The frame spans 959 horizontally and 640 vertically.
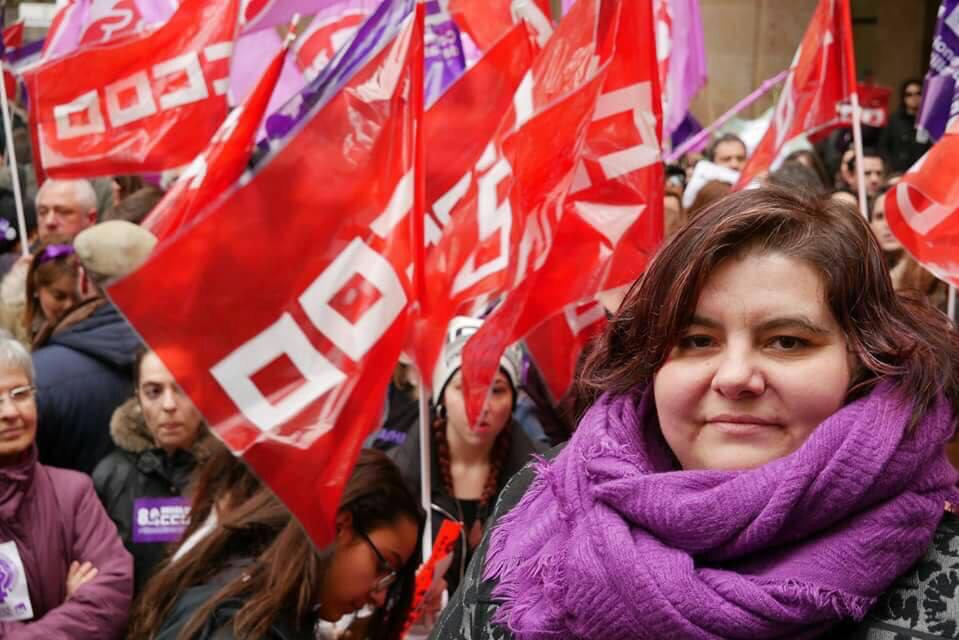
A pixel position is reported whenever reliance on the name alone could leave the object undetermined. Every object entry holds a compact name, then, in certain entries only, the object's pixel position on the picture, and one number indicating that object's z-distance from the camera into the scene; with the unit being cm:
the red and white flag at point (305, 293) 333
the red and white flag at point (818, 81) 624
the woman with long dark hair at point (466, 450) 477
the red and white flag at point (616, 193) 445
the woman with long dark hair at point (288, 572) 320
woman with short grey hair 403
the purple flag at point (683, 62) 862
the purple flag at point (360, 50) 410
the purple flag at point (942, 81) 524
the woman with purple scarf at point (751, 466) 184
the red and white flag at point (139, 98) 636
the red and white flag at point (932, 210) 452
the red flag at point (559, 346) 473
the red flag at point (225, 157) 480
